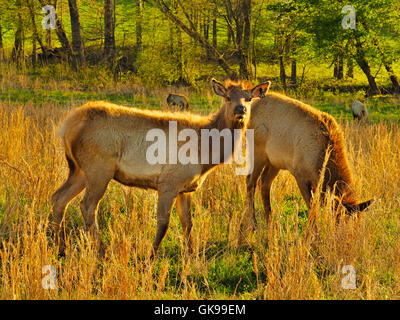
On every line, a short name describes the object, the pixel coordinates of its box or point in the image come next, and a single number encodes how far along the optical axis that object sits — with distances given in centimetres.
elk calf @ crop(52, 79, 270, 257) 1129
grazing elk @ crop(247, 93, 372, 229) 1311
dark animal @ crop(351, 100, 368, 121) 3651
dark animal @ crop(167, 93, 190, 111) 3612
